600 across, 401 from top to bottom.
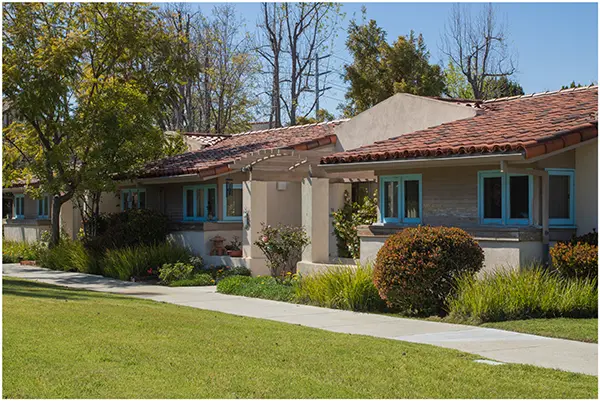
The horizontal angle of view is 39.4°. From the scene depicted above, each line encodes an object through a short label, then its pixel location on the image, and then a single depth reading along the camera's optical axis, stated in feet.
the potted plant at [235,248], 77.20
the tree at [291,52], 145.07
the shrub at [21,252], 96.99
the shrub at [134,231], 81.67
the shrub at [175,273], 70.79
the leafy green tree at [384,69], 118.93
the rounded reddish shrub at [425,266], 47.19
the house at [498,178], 50.52
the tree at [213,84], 151.74
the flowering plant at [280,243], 65.31
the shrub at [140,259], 74.69
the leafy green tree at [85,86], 82.48
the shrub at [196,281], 69.21
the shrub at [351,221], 70.74
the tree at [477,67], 138.82
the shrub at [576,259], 47.03
